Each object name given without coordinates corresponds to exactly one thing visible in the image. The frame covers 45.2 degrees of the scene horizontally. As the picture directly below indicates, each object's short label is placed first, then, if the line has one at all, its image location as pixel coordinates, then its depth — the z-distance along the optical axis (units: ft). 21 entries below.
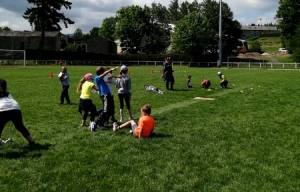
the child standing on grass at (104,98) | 33.63
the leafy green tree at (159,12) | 373.40
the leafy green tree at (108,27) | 401.14
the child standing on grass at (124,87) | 37.06
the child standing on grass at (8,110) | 25.17
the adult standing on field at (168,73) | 69.51
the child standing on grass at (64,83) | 48.77
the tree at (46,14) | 227.57
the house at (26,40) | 332.60
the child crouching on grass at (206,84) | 73.05
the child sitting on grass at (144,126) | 29.60
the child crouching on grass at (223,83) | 74.64
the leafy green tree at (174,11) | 374.63
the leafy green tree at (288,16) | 246.88
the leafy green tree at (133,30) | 282.97
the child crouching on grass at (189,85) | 73.61
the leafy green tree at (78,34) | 561.84
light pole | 207.31
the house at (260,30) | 652.72
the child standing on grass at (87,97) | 33.01
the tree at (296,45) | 197.47
